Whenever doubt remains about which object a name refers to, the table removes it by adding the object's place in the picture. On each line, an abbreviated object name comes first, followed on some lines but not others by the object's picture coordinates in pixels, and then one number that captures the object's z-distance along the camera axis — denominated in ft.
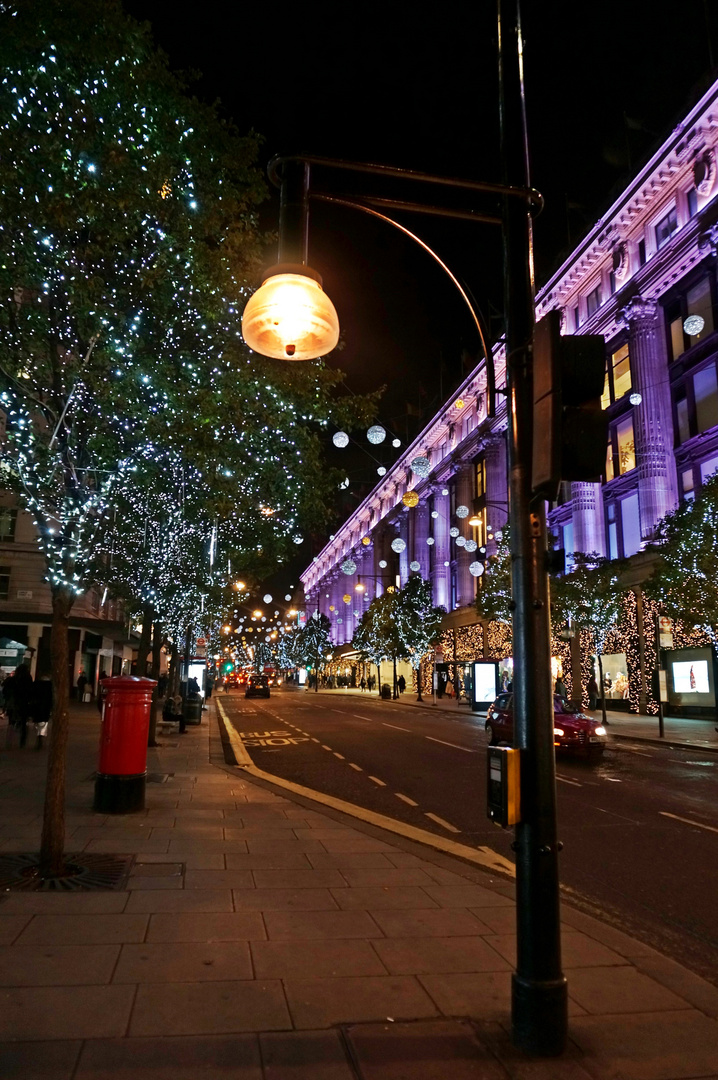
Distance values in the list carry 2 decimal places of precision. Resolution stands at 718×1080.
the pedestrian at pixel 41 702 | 58.85
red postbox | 33.81
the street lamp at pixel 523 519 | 13.17
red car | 60.03
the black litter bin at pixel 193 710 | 93.40
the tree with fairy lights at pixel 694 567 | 80.07
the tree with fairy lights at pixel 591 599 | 111.96
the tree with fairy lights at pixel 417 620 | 190.80
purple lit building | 111.55
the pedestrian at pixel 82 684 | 125.80
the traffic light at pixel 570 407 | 13.92
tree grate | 22.45
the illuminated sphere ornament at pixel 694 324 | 105.50
